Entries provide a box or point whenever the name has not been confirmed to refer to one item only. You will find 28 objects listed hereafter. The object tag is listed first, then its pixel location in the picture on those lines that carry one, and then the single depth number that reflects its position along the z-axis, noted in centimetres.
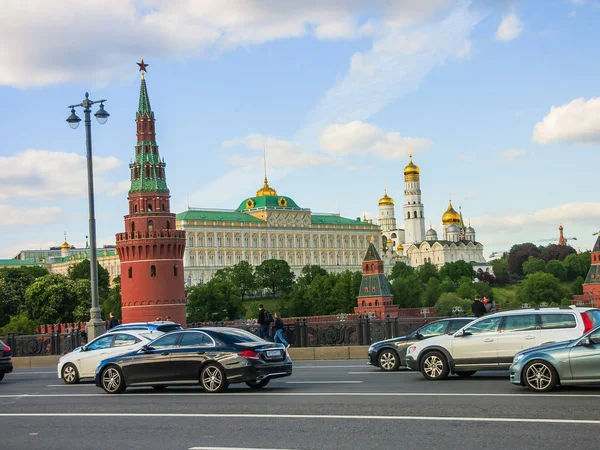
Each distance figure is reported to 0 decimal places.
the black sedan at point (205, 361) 1800
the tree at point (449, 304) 12681
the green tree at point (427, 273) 17812
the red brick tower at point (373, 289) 11931
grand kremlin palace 17012
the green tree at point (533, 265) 18775
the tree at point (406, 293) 14000
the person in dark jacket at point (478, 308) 2841
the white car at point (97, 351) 2180
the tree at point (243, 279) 15175
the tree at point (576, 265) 18488
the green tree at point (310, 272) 15482
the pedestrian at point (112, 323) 3278
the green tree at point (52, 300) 9919
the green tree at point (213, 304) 11975
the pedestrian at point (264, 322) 3038
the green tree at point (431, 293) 14171
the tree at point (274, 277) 15612
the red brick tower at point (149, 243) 7850
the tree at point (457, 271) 18705
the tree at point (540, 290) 14050
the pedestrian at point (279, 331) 3108
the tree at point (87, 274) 12975
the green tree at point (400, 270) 18145
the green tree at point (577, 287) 16038
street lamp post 3120
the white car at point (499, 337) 1847
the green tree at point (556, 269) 18338
